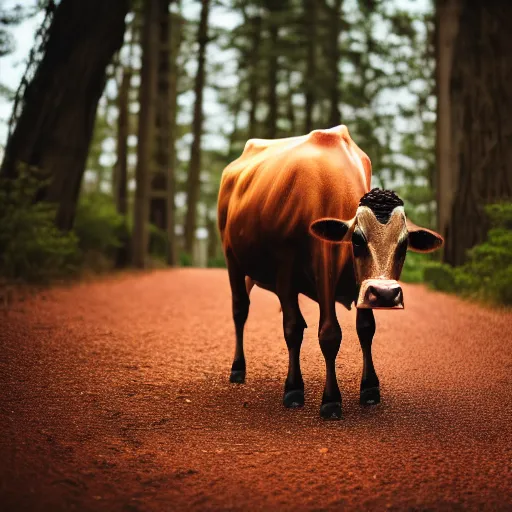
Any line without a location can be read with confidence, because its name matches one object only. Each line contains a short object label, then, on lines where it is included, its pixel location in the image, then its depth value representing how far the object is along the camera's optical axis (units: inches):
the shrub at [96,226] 623.8
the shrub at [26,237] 452.1
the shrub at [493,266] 344.8
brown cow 172.7
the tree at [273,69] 981.8
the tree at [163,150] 832.3
